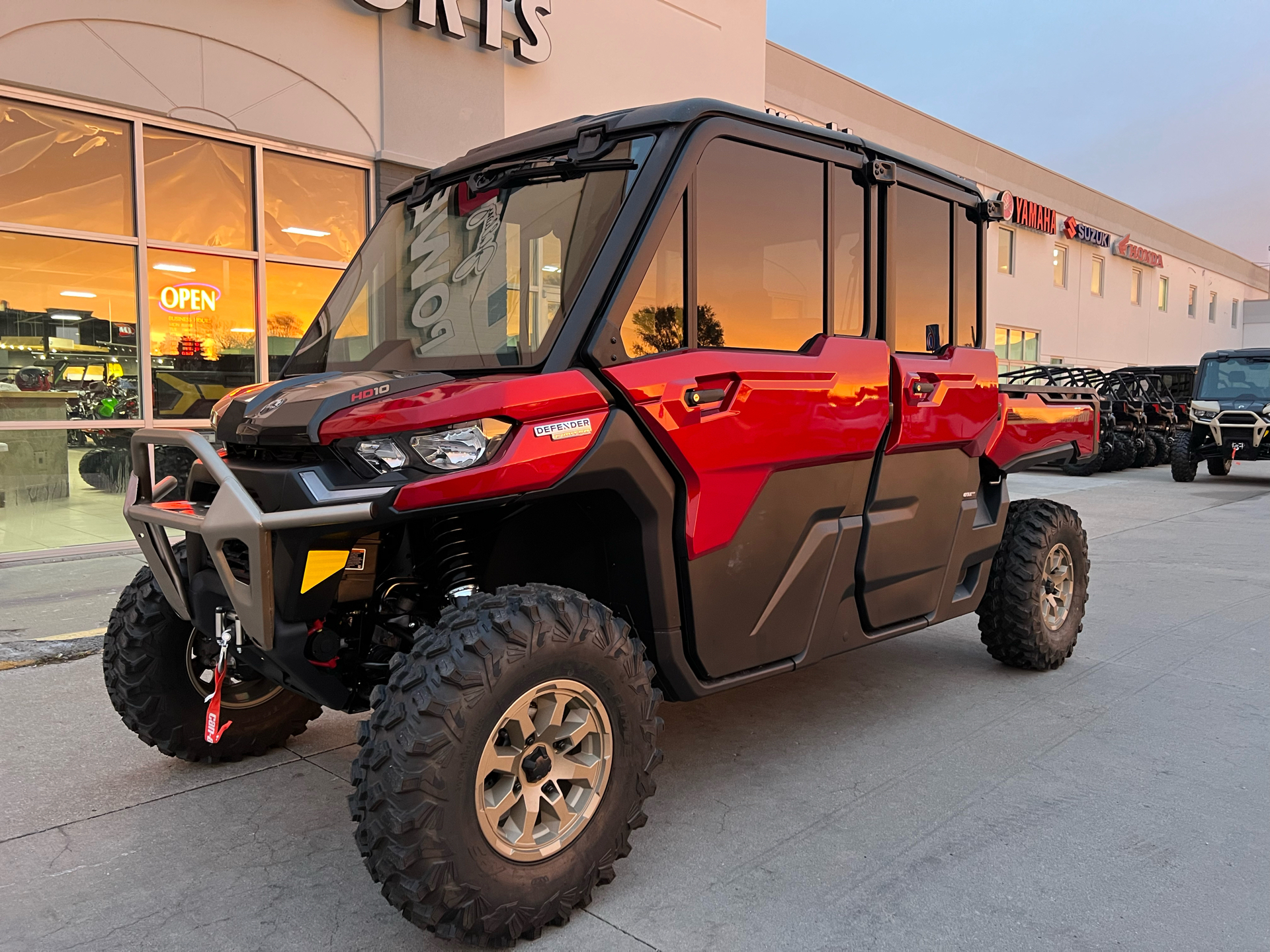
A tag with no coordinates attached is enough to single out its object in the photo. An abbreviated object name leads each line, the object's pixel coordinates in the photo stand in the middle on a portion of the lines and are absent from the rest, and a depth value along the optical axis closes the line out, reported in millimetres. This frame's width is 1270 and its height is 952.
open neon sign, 9203
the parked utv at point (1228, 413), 15820
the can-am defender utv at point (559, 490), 2592
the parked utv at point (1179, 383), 22656
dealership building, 8359
